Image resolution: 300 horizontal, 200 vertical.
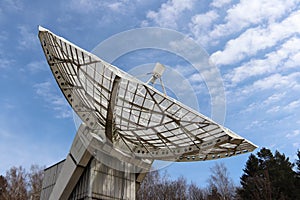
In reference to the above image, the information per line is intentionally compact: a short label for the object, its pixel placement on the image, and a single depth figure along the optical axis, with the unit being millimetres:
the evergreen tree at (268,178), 42688
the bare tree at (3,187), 47631
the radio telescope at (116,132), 17547
